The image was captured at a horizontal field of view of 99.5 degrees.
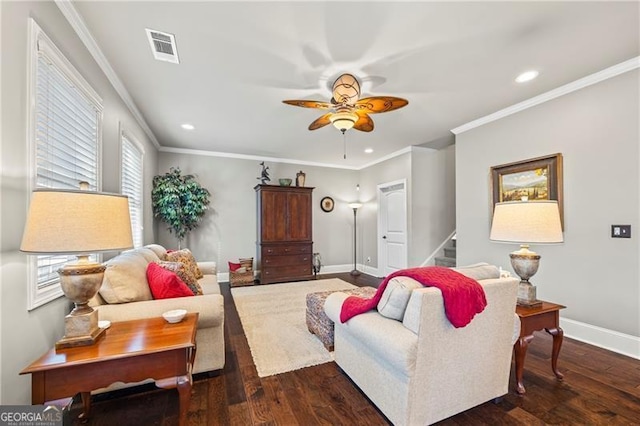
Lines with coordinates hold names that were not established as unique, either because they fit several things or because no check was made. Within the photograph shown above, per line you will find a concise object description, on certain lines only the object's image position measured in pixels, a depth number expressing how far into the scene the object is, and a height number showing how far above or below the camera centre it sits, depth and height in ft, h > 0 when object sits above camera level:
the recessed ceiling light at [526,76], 8.59 +4.46
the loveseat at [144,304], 5.88 -2.05
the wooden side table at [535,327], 6.34 -2.77
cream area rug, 7.97 -4.30
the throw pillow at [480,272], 5.97 -1.32
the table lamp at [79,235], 3.90 -0.30
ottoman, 8.50 -3.42
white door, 17.78 -0.88
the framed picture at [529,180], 9.88 +1.33
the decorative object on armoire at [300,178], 19.01 +2.55
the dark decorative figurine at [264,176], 18.20 +2.66
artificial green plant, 15.02 +0.80
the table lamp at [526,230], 6.46 -0.41
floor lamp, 20.62 -1.28
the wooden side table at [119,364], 3.97 -2.33
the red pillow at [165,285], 6.73 -1.76
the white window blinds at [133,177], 10.36 +1.58
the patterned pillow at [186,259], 10.32 -1.71
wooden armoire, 17.49 -1.28
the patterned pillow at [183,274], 7.94 -1.75
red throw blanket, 4.77 -1.40
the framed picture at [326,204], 21.45 +0.81
